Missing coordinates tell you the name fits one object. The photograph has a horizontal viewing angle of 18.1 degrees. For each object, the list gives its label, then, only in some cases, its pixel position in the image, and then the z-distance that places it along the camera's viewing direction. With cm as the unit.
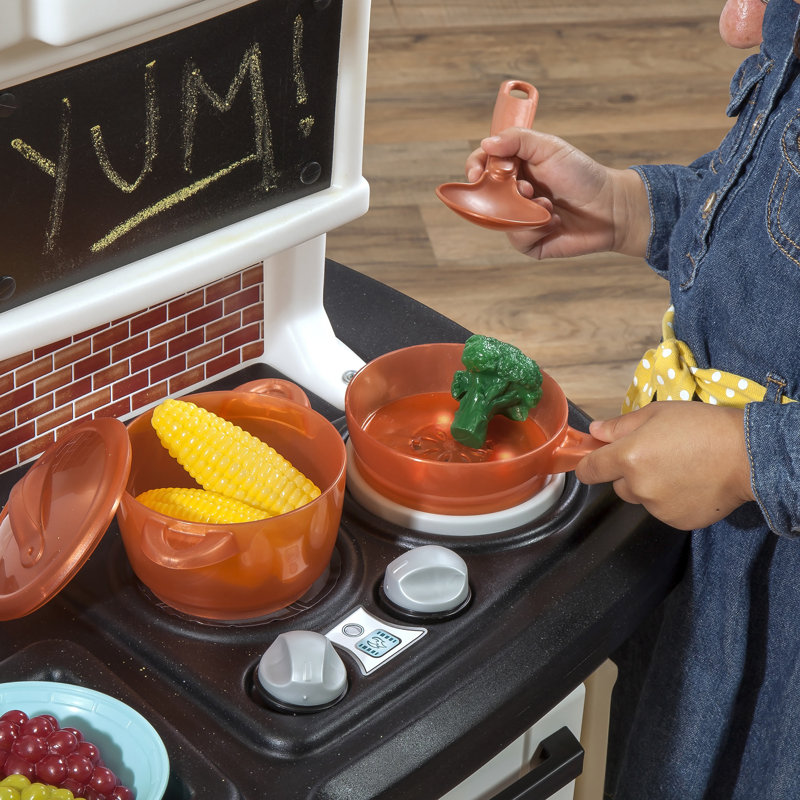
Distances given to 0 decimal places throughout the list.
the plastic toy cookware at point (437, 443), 155
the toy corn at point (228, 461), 148
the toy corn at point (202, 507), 147
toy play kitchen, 140
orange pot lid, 143
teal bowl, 140
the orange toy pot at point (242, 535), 144
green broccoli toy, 156
